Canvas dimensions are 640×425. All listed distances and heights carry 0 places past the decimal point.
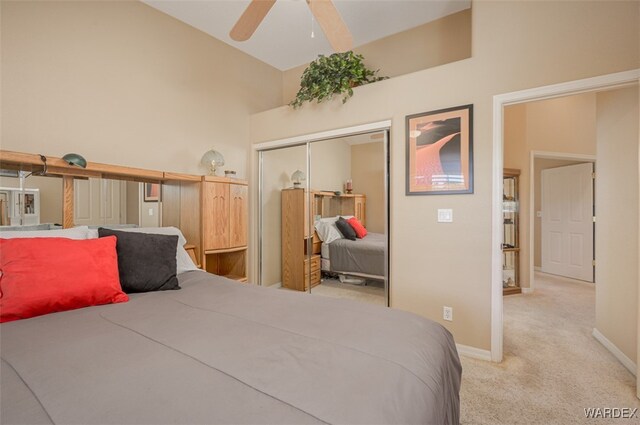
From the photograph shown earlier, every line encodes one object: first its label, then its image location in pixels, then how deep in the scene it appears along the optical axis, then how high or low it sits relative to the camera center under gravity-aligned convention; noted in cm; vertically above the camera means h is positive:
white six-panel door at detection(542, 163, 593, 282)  451 -18
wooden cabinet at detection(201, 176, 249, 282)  267 -15
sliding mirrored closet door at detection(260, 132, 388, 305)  283 -8
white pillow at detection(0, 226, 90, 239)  152 -13
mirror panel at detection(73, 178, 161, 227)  214 +7
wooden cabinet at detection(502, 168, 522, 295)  407 -30
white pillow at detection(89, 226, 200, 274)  207 -34
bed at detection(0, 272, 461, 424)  66 -48
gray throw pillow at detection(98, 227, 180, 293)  161 -31
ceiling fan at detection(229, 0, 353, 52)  163 +120
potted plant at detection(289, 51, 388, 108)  280 +142
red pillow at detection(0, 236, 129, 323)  121 -31
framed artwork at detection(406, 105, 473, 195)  228 +51
